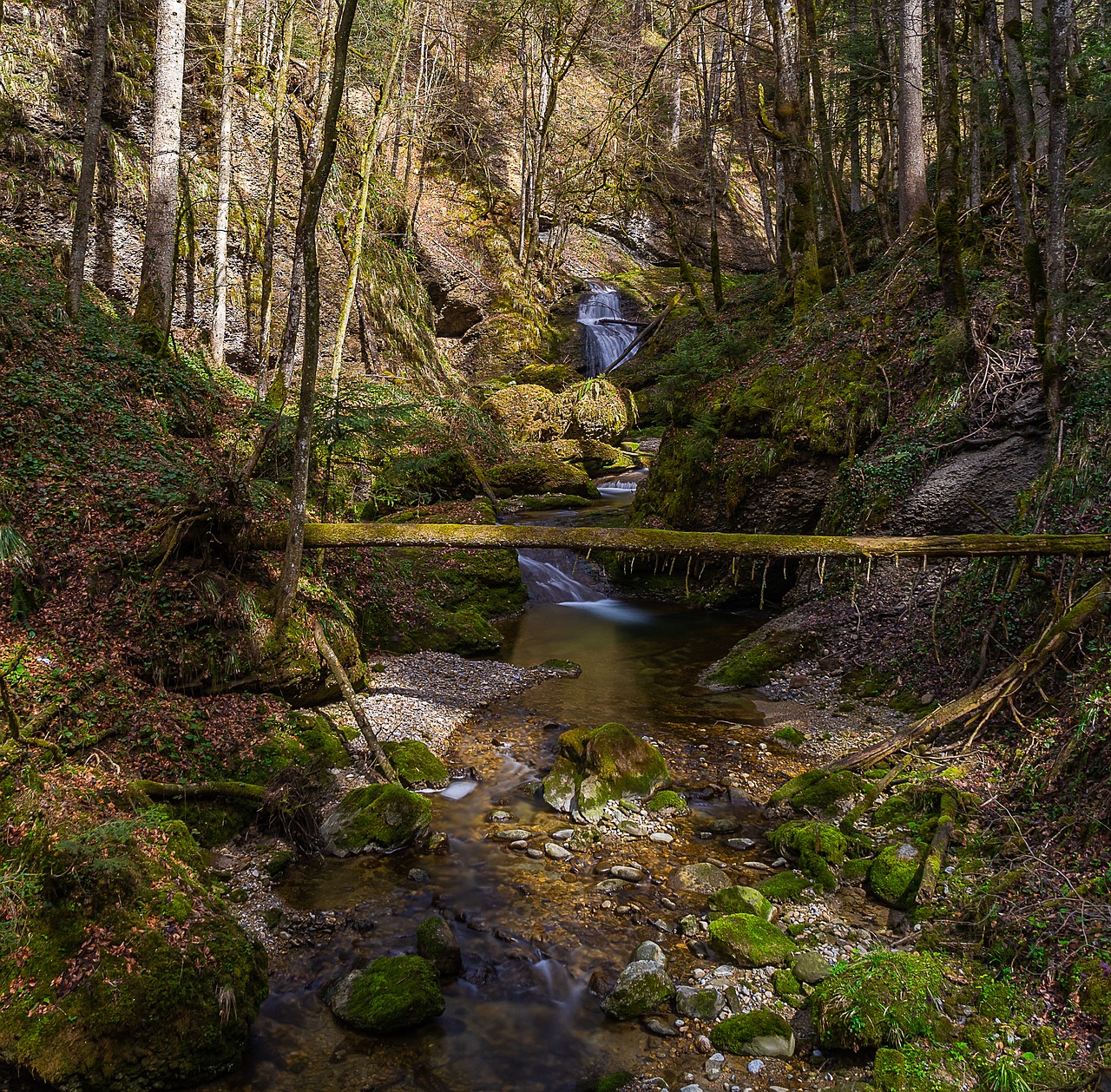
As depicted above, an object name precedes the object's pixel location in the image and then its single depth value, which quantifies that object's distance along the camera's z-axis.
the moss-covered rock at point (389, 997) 4.14
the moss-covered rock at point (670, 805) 6.63
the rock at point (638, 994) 4.29
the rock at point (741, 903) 5.03
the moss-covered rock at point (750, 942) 4.55
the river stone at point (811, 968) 4.33
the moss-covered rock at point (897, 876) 4.91
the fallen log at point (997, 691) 5.80
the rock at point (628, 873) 5.60
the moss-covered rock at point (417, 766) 7.05
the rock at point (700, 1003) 4.18
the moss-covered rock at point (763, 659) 9.91
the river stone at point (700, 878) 5.43
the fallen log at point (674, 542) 6.43
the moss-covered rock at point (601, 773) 6.69
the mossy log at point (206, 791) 5.42
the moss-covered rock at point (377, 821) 5.91
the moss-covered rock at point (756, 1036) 3.88
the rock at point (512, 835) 6.24
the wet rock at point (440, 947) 4.72
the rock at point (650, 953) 4.64
